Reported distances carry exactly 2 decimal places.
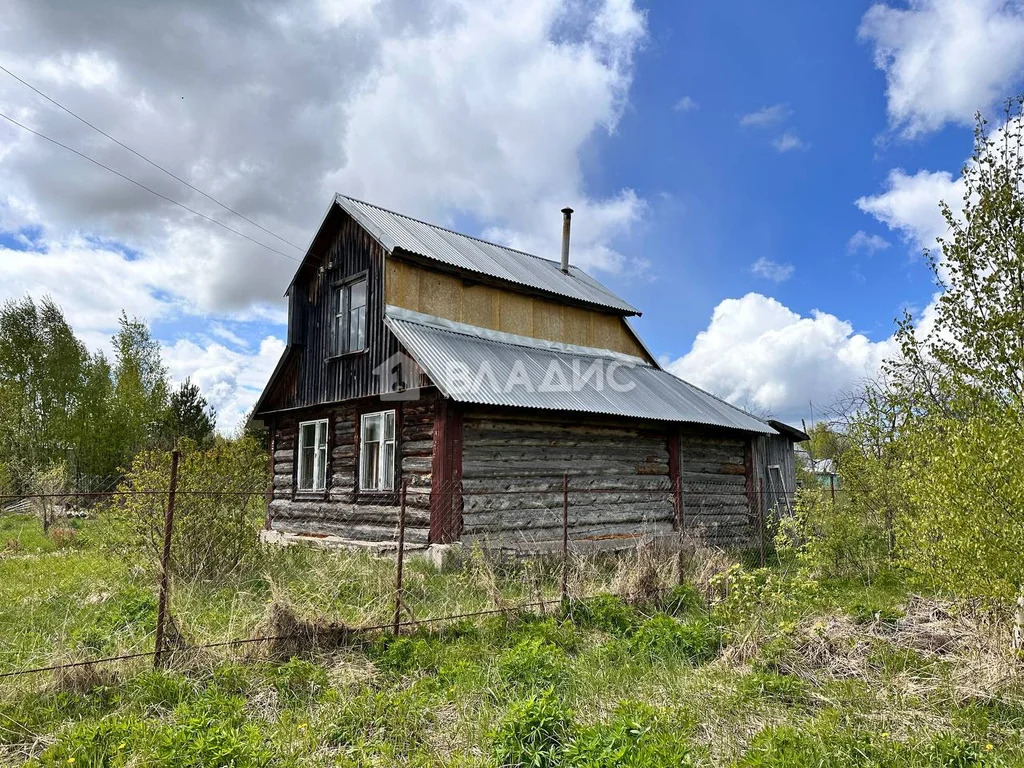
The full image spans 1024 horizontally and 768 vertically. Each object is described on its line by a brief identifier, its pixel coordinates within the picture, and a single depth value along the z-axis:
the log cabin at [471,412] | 11.88
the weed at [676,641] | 6.25
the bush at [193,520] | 8.51
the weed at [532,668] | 5.45
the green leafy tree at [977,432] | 5.34
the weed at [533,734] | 4.09
